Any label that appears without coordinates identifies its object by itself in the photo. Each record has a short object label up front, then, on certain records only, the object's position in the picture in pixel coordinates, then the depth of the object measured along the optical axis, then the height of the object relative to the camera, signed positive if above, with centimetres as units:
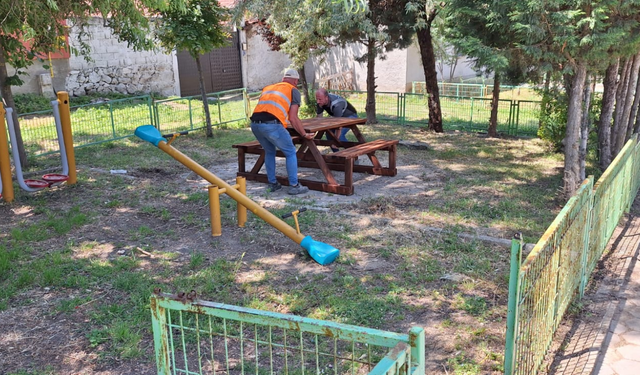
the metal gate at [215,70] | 2057 +2
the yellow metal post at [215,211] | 589 -142
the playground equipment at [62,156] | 698 -101
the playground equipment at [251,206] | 531 -133
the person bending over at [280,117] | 742 -61
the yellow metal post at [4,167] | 684 -108
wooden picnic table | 784 -129
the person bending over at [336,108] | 1002 -71
